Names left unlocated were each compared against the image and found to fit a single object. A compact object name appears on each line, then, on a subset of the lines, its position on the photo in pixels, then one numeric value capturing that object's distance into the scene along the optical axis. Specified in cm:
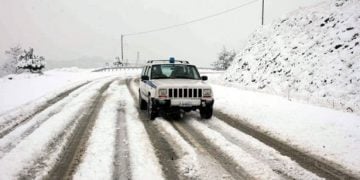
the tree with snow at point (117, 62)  7041
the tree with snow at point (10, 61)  8825
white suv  970
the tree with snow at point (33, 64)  3919
